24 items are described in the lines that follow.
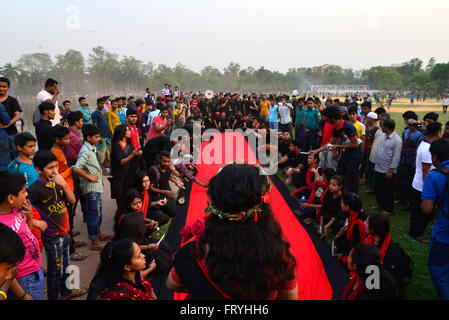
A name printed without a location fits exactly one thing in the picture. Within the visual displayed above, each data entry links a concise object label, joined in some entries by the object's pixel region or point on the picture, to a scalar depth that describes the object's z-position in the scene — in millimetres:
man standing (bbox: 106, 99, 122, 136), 7534
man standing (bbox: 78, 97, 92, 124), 7398
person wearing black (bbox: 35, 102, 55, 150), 3793
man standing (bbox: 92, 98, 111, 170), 7195
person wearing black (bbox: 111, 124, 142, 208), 3961
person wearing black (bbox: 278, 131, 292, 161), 6578
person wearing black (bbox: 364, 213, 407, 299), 2642
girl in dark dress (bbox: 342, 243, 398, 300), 2057
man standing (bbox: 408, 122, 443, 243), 3703
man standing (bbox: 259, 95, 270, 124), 12570
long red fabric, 2881
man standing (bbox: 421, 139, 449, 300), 2297
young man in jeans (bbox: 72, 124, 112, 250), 3434
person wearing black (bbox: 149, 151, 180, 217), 4477
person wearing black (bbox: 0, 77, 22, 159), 4355
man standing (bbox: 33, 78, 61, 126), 4594
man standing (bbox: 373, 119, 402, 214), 4473
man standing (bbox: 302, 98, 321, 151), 7629
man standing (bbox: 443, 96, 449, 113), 24158
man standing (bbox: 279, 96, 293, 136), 9695
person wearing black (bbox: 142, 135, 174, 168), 5328
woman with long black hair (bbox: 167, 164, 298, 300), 1143
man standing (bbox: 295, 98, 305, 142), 8547
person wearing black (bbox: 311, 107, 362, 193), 4719
